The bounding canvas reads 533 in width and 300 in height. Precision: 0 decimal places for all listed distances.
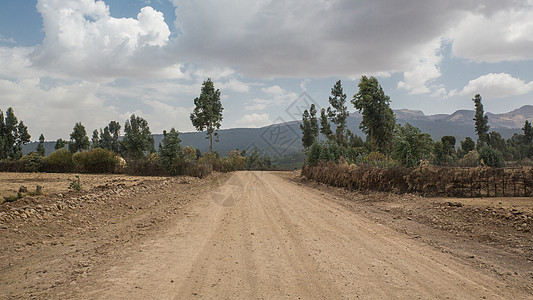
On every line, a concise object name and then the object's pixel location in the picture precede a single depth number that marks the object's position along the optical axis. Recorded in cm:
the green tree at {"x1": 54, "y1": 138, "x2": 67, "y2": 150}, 6866
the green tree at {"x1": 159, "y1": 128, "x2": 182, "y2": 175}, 2586
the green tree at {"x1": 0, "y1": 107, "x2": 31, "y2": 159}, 6438
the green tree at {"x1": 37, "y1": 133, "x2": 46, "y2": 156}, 7023
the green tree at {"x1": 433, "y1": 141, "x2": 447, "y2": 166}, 5629
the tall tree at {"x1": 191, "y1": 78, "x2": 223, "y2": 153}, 3947
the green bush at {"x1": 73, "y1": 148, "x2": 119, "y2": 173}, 2800
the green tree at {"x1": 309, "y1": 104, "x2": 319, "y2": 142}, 6469
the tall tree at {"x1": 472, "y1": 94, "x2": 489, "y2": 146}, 6397
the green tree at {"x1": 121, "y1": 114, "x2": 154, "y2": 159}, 5981
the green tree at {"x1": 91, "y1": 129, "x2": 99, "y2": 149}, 9791
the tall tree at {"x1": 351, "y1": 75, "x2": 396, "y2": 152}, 3059
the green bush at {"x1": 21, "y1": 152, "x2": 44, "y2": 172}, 2852
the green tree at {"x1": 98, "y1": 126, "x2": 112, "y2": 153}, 9886
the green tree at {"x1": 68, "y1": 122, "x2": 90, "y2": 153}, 6444
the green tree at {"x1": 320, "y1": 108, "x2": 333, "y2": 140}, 5831
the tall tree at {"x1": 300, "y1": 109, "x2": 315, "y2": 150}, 6278
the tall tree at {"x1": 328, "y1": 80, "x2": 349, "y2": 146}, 5050
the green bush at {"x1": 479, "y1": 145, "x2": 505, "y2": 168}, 2531
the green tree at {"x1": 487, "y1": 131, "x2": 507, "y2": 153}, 7961
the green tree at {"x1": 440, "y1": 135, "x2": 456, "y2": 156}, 6857
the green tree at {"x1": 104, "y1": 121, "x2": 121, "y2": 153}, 9888
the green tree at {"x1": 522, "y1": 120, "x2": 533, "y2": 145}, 7850
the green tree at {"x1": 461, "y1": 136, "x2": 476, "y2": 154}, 7181
